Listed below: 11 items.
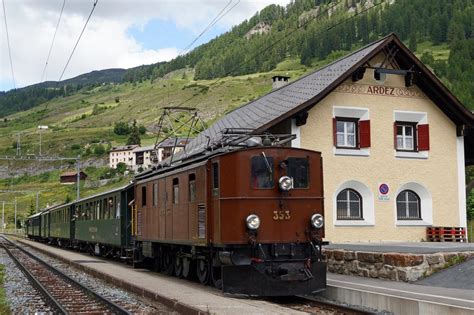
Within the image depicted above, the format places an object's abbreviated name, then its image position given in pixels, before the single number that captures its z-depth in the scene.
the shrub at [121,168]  112.88
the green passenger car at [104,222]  22.20
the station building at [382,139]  21.03
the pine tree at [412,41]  151.25
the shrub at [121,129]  161.25
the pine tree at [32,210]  98.38
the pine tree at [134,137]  146.32
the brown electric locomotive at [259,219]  12.13
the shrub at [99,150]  140.46
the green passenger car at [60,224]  36.59
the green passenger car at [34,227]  57.09
